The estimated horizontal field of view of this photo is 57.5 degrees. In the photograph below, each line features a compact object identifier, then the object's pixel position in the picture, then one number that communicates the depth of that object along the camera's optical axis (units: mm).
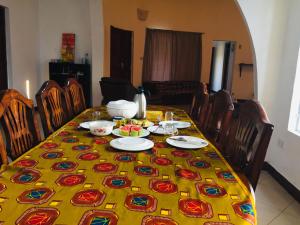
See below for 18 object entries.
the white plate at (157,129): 1797
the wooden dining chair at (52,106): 1898
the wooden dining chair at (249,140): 1198
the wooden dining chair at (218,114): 1816
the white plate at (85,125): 1837
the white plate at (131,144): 1421
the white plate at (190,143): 1516
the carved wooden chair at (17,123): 1438
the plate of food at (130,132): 1670
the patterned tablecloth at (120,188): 818
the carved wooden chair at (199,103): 2441
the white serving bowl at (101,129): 1659
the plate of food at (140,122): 1953
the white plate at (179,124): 1989
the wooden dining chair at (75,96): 2552
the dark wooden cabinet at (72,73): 6051
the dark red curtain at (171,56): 7910
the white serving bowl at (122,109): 2080
